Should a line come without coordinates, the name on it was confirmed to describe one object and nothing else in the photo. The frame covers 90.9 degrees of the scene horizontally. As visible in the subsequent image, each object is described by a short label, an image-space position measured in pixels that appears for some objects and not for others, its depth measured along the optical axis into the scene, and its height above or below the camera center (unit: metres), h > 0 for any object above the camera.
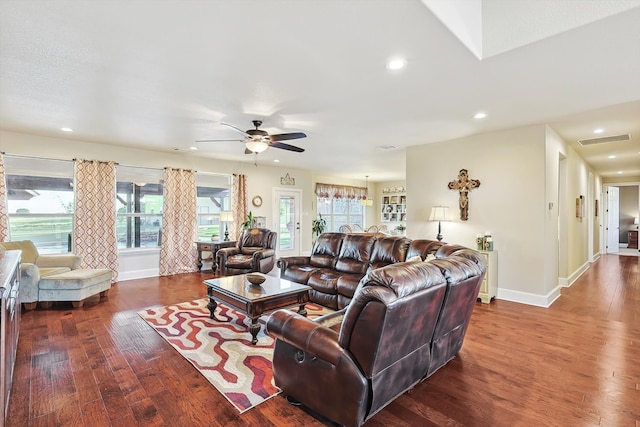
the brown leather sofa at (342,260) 3.89 -0.68
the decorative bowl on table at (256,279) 3.49 -0.73
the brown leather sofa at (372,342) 1.69 -0.76
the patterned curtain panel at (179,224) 6.30 -0.21
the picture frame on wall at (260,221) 7.85 -0.20
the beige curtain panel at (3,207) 4.65 +0.10
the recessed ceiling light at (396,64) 2.48 +1.21
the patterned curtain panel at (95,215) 5.32 -0.03
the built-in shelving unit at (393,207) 11.16 +0.22
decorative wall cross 4.98 +0.40
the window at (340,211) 10.38 +0.08
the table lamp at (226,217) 6.85 -0.08
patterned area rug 2.28 -1.25
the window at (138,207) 6.00 +0.13
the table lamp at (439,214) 4.99 -0.01
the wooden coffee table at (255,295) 3.03 -0.84
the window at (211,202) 7.09 +0.26
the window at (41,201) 4.96 +0.20
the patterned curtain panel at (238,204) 7.41 +0.22
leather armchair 5.64 -0.76
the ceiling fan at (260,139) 3.92 +0.95
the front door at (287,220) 8.52 -0.18
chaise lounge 4.00 -0.88
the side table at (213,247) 6.44 -0.70
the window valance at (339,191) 9.90 +0.73
